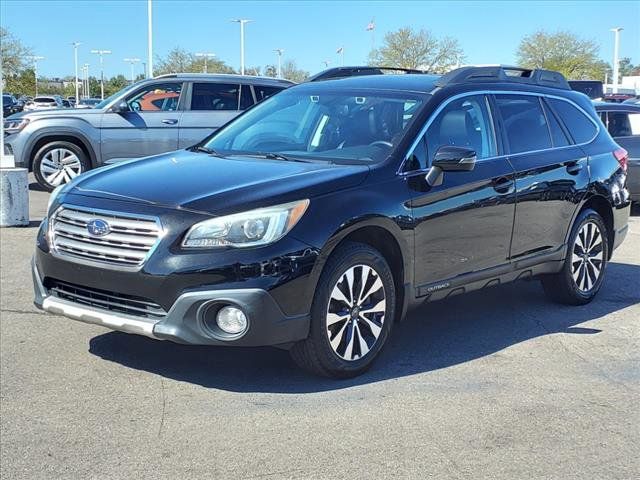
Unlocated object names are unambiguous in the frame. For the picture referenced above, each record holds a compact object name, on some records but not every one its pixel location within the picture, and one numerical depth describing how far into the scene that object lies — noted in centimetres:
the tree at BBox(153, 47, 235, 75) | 6419
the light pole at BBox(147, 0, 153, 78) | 3815
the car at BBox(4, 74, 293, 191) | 1228
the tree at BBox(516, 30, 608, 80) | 5281
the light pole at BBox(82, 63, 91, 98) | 9900
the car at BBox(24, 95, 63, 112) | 4753
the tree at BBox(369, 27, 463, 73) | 5006
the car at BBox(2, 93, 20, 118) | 4083
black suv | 412
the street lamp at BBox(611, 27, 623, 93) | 4626
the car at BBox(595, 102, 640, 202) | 1159
